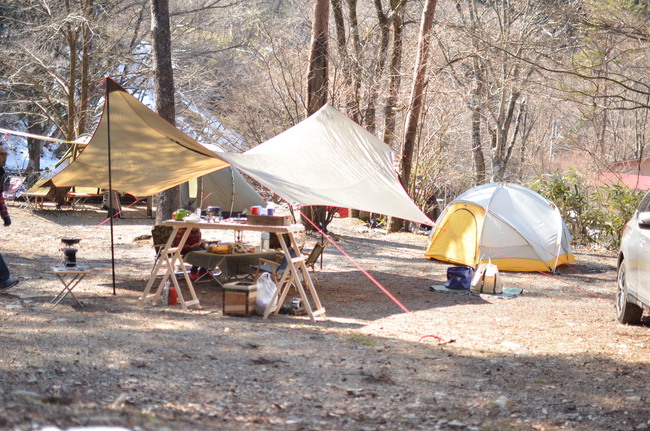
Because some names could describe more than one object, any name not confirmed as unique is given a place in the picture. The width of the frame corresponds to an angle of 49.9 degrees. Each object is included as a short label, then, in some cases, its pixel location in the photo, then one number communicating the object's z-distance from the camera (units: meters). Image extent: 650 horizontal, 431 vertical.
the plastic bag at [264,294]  7.02
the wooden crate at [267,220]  7.00
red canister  7.52
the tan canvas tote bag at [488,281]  9.00
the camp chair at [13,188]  17.23
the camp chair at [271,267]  7.75
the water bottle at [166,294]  7.50
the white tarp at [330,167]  7.36
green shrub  13.34
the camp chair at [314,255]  8.37
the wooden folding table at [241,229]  6.86
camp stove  6.94
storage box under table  6.91
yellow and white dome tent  11.10
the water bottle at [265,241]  9.10
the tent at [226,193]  16.69
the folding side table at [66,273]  6.81
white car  5.77
